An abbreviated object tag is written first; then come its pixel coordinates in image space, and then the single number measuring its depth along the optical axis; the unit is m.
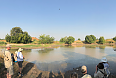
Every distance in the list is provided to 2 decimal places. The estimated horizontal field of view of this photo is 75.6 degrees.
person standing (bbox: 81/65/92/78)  2.27
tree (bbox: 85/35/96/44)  72.64
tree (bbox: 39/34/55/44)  52.00
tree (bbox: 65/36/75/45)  66.75
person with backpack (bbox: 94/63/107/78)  2.87
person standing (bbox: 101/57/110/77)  2.97
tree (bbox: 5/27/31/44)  47.66
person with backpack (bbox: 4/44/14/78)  3.66
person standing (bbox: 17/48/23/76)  4.86
